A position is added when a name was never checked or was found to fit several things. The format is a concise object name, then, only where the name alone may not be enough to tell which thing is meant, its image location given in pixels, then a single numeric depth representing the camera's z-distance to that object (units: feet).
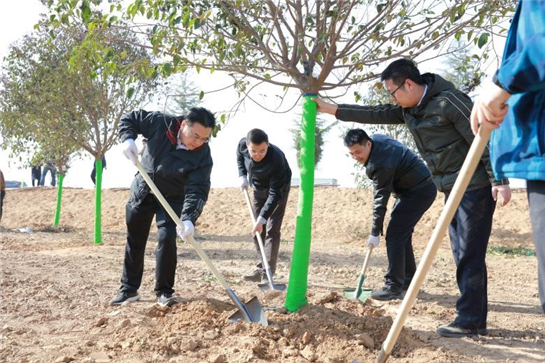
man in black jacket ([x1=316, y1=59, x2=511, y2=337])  12.26
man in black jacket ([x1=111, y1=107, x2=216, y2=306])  14.73
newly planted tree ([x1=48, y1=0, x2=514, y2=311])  12.73
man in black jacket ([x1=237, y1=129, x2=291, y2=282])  18.81
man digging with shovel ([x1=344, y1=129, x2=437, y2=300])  16.74
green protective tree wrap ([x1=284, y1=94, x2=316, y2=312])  13.24
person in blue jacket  6.08
